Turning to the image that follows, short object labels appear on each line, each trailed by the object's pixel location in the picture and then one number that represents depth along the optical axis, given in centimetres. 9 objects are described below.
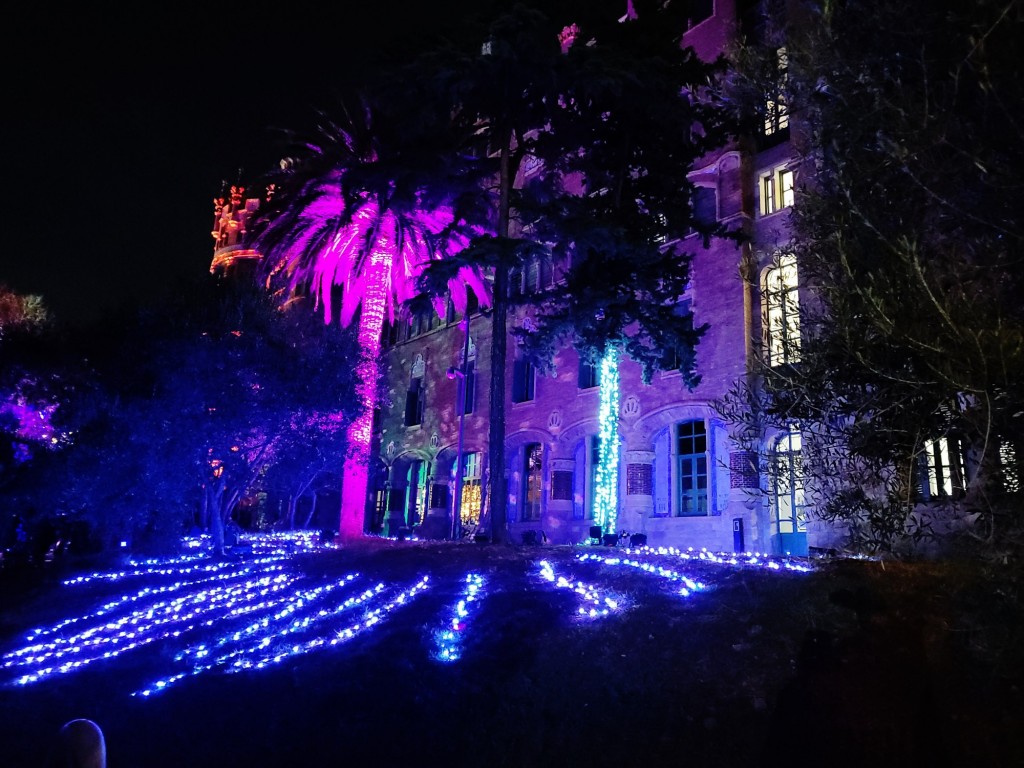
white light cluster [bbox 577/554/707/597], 898
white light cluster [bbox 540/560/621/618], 857
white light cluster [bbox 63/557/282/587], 1620
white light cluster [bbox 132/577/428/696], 865
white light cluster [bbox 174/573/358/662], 982
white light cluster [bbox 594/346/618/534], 1891
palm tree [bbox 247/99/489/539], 2183
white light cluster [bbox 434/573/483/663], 806
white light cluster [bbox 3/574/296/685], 1000
